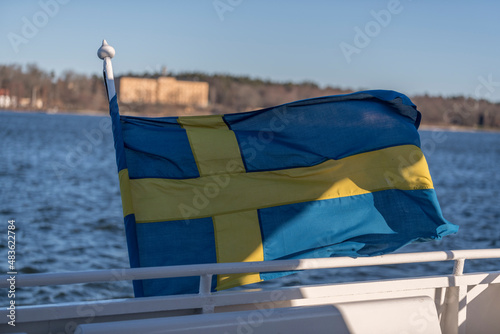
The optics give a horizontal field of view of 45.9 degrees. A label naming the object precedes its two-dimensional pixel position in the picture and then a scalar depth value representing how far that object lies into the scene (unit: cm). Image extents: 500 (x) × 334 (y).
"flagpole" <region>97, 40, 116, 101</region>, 371
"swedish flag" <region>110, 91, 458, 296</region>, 353
